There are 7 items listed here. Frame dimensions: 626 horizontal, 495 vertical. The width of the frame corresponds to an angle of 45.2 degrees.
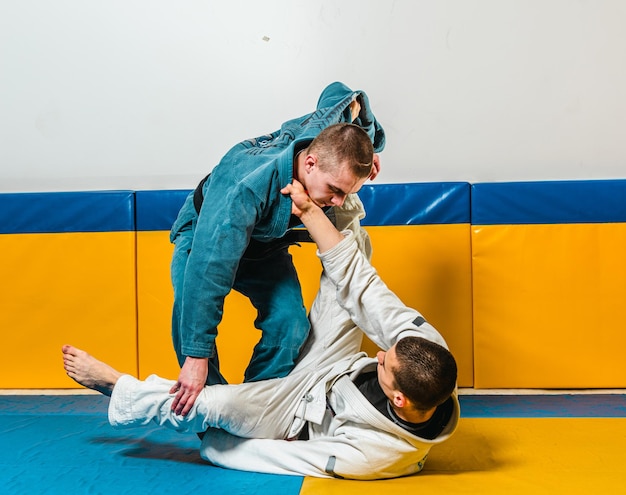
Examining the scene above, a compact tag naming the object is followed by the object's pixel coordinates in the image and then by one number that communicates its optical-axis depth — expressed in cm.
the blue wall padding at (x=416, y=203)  319
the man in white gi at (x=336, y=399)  204
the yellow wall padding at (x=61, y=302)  329
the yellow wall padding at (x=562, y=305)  315
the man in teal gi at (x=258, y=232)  211
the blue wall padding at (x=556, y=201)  314
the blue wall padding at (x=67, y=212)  328
